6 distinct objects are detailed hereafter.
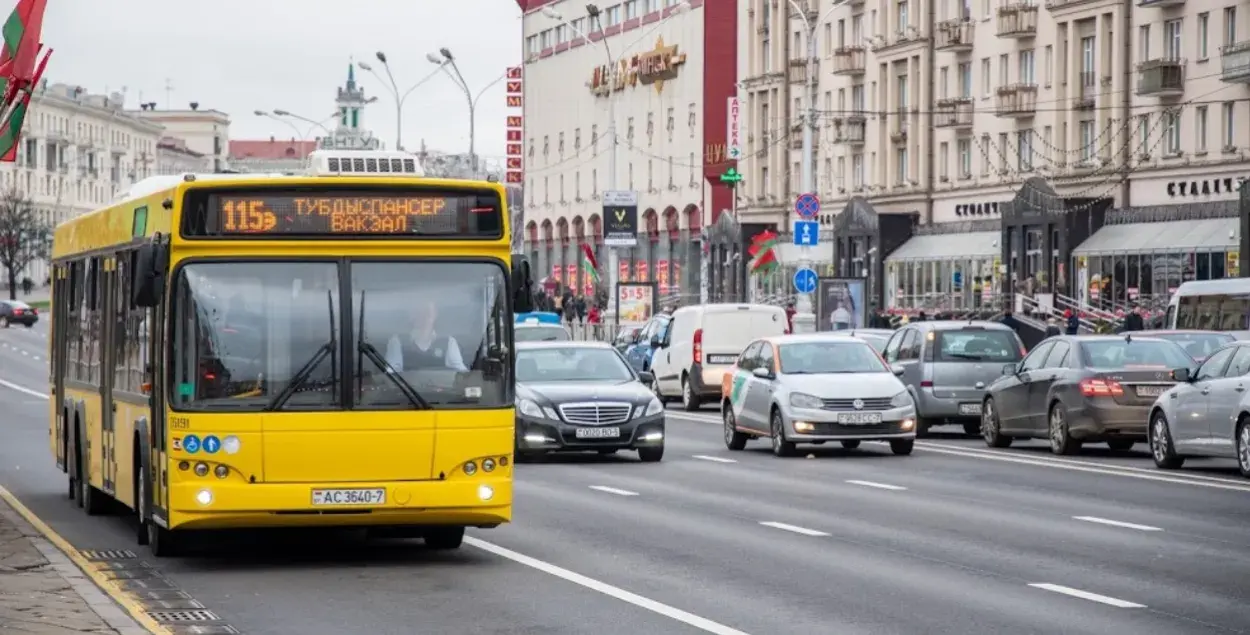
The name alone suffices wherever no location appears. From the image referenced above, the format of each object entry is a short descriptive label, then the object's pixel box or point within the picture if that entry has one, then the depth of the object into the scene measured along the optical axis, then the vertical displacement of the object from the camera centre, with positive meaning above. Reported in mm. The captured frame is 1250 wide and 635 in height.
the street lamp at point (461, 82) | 88062 +7528
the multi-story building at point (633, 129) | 101750 +7610
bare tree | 158125 +3977
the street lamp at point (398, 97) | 93062 +7582
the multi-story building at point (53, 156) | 184375 +10673
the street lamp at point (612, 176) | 68125 +3637
